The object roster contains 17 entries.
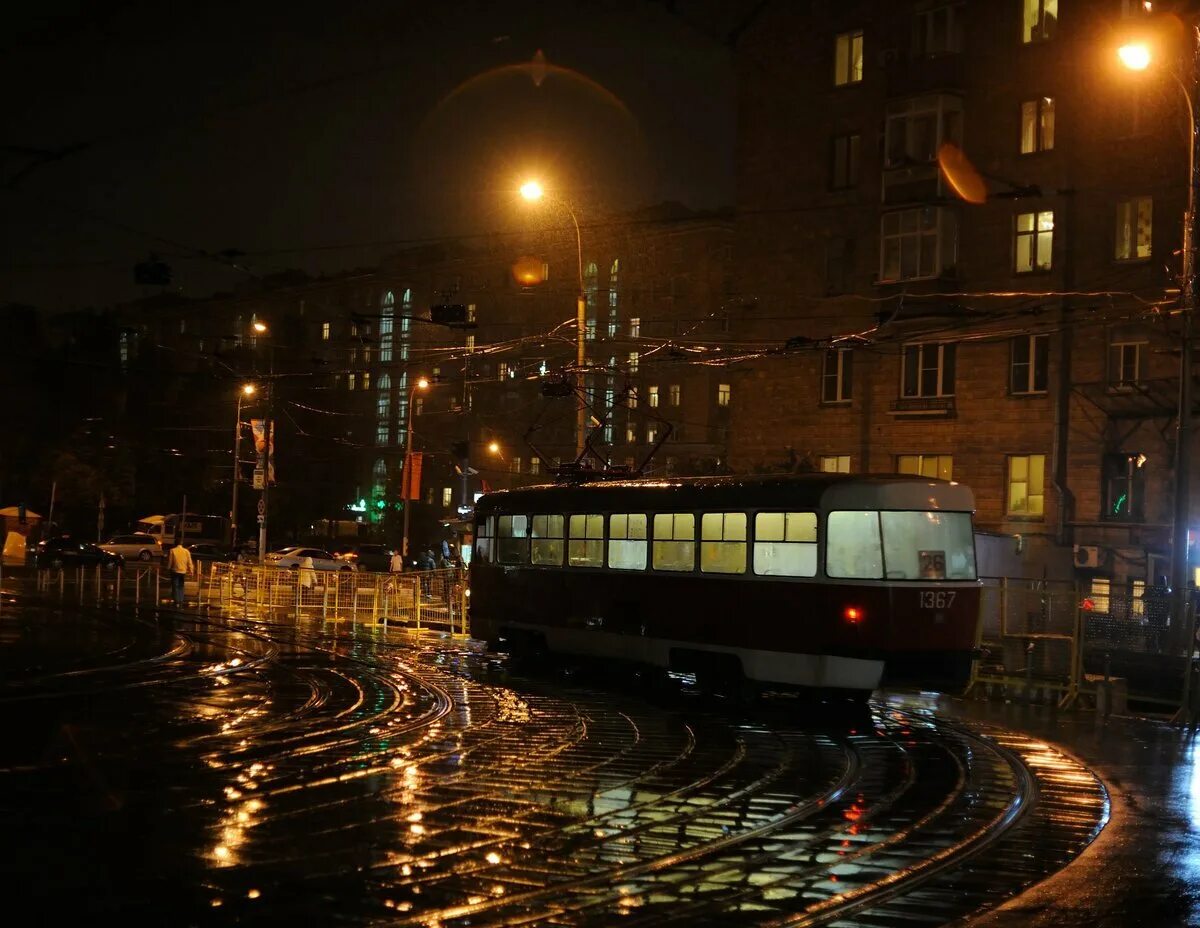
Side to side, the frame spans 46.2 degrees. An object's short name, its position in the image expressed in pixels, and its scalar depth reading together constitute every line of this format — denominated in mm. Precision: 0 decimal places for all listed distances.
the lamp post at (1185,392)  23391
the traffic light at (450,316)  29406
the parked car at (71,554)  63812
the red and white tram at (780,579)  17531
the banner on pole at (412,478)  48250
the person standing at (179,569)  39625
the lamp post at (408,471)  48047
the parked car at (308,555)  58250
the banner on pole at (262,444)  46469
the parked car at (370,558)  61750
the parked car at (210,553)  63225
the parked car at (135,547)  69125
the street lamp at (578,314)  27859
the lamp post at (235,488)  57434
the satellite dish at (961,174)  40000
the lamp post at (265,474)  46562
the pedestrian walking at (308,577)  40031
